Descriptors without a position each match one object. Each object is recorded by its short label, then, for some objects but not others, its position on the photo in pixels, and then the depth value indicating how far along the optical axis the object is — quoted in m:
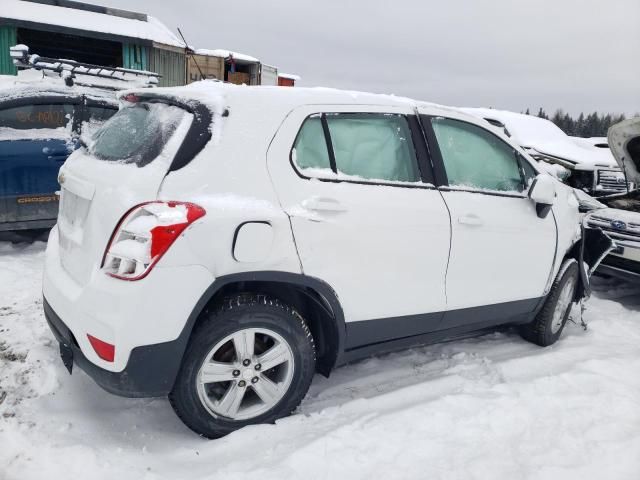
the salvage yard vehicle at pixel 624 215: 5.13
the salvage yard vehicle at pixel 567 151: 8.41
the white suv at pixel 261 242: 2.16
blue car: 4.95
